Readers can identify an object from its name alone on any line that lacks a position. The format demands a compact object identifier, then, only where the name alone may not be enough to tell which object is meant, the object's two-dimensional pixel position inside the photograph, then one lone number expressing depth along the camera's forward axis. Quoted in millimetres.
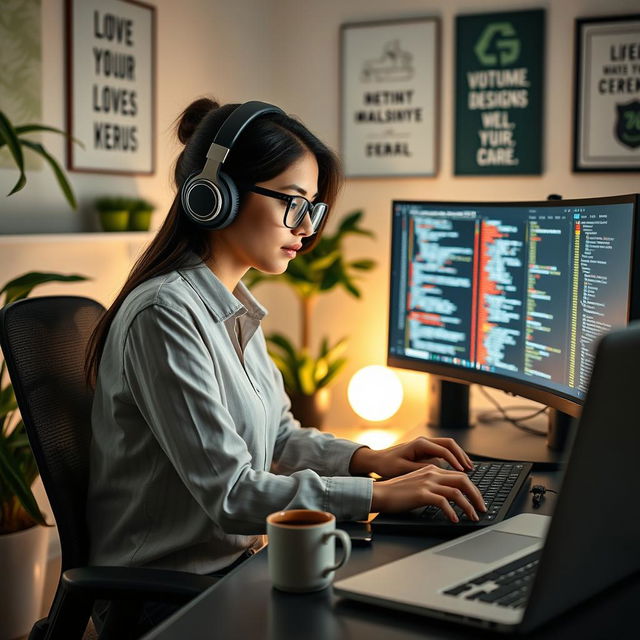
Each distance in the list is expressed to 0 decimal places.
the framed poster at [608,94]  3398
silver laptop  713
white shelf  2502
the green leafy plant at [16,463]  2074
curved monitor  1452
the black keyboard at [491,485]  1178
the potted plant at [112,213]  2924
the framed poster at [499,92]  3568
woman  1188
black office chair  1085
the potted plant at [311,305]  3578
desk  841
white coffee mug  938
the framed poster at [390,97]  3754
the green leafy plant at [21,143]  2080
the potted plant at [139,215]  3047
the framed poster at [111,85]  2887
